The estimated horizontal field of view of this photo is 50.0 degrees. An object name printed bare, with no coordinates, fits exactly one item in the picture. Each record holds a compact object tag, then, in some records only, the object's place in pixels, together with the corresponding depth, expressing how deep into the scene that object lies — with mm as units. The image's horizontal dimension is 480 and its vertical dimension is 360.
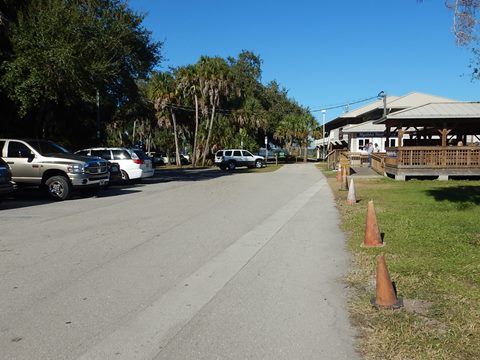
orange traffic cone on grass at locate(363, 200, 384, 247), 8375
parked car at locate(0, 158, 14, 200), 14000
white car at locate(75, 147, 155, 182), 23047
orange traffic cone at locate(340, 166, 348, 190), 19719
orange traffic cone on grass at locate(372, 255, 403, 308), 5203
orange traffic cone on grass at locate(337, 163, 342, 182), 23891
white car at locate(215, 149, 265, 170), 47125
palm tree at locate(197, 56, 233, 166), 48562
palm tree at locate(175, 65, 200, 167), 49594
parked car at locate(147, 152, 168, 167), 58412
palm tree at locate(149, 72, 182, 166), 50906
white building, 45766
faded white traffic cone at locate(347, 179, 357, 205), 14550
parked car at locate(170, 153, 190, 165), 63619
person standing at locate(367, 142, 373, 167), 35681
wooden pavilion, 24234
